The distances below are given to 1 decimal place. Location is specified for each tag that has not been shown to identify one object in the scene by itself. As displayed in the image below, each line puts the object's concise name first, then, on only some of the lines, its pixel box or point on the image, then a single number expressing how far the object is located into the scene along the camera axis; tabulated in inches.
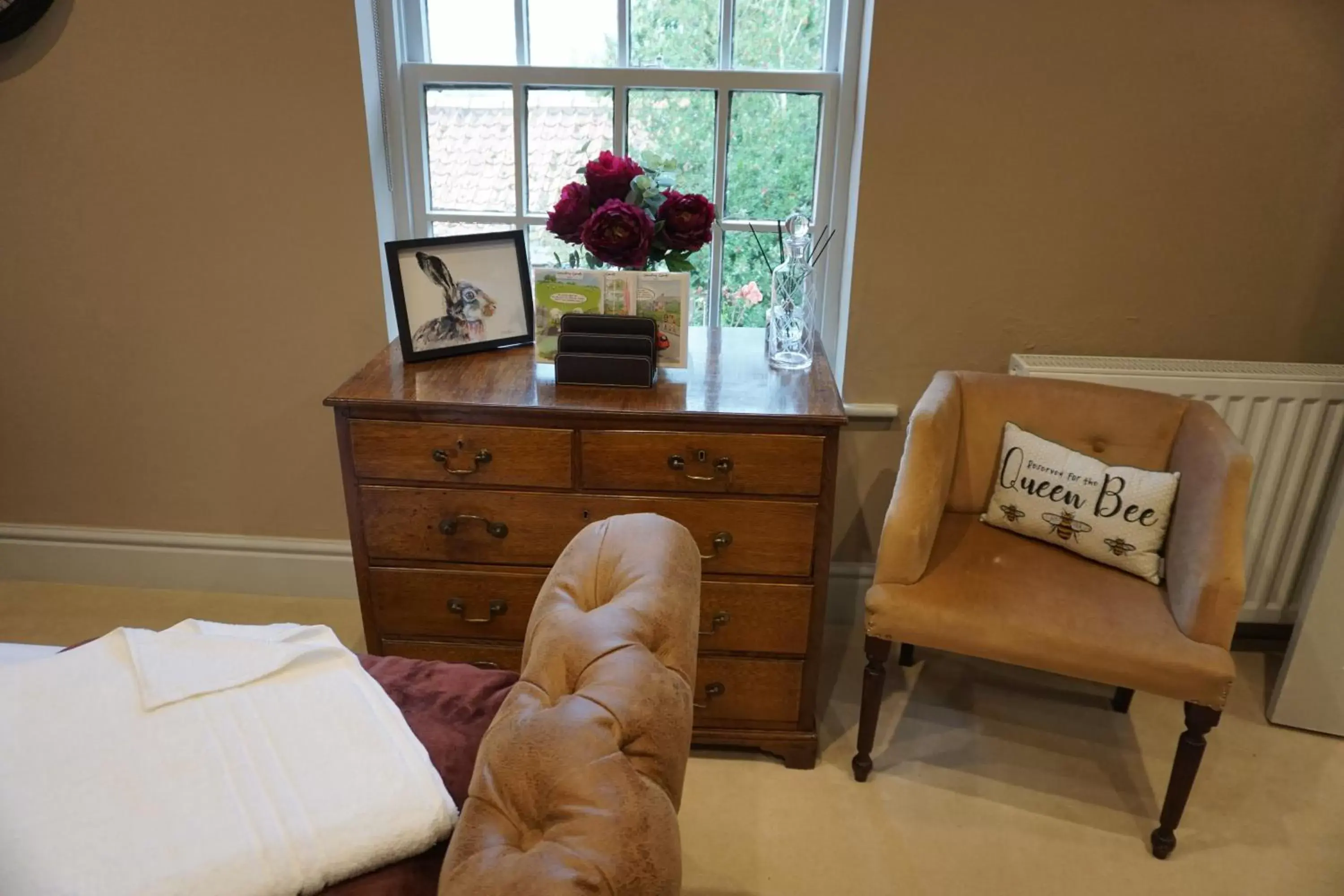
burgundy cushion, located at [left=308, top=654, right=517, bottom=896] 35.1
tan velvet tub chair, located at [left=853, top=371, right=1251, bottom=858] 62.3
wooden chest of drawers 65.6
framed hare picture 72.0
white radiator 78.3
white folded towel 31.9
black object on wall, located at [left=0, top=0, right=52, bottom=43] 77.5
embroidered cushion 68.9
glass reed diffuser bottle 74.1
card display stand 68.6
